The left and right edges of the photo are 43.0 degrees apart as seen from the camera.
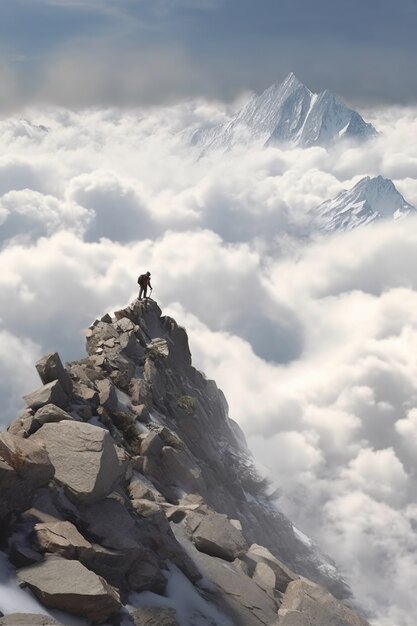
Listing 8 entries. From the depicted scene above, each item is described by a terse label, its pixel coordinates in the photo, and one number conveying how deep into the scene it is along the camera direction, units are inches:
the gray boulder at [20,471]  609.0
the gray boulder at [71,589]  553.6
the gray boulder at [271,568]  893.8
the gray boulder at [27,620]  490.9
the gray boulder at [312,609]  768.9
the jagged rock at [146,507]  811.4
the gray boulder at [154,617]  615.7
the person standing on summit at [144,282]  2037.4
